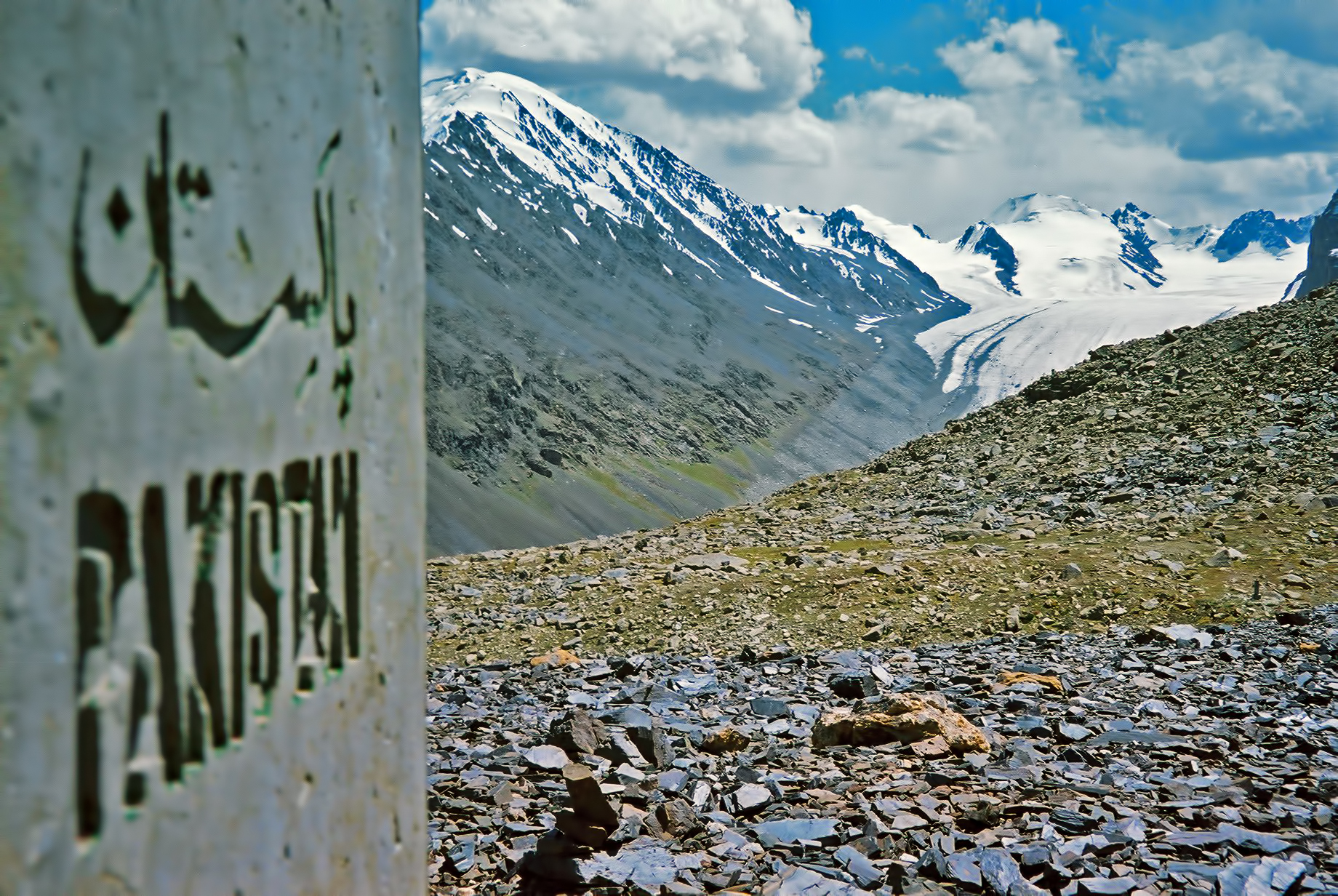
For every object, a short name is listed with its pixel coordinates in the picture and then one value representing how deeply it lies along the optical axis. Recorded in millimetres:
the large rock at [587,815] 4617
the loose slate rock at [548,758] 6035
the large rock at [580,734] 6180
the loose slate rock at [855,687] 8352
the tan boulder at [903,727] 6273
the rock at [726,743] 6551
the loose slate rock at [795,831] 4684
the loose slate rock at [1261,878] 4012
